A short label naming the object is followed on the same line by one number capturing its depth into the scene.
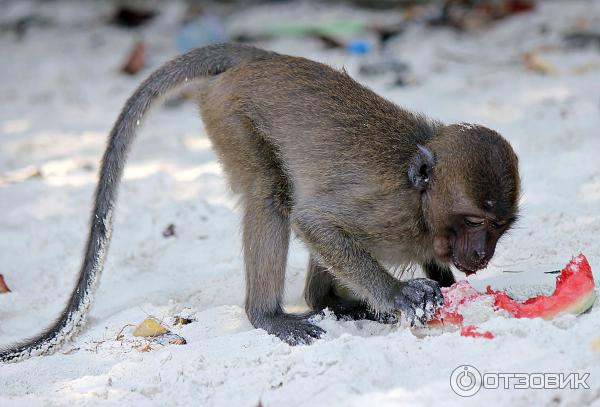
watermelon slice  6.73
